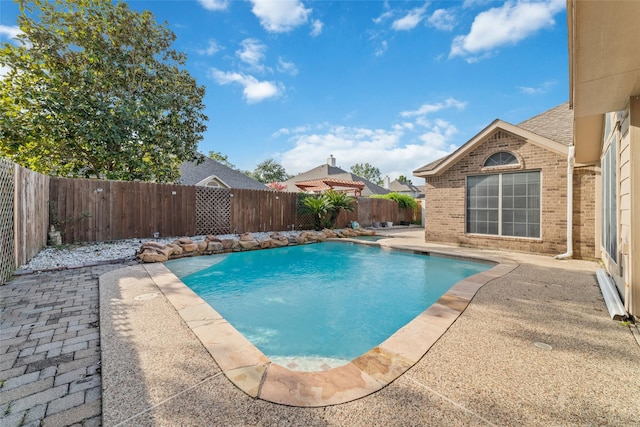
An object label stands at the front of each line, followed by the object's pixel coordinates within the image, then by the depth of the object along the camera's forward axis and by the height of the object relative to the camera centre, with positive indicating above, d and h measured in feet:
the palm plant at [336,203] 43.88 +1.79
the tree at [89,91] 29.89 +14.32
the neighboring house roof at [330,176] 90.00 +12.72
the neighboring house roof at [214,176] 59.61 +8.99
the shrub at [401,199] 61.81 +3.43
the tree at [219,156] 118.88 +25.53
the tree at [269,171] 150.61 +23.50
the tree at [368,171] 223.30 +35.63
